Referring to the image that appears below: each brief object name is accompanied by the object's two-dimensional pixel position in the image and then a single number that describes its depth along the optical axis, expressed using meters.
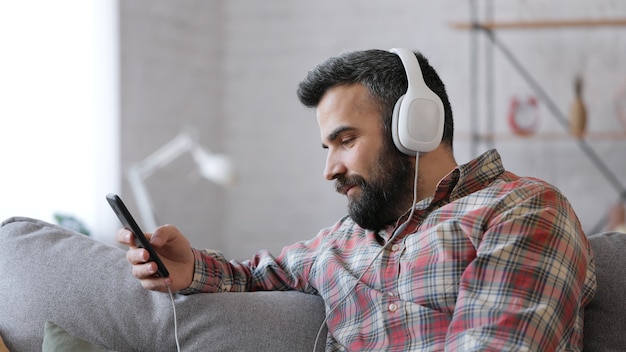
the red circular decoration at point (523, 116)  3.63
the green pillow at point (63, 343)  1.33
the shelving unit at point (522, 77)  3.53
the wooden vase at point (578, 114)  3.52
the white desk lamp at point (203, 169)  2.80
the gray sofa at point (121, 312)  1.39
